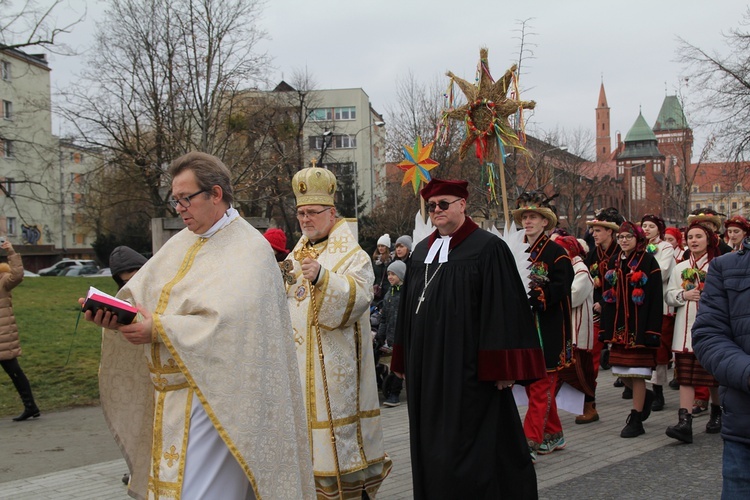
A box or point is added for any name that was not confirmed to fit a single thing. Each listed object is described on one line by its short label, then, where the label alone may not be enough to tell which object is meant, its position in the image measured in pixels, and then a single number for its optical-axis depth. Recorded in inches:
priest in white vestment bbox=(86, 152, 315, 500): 135.5
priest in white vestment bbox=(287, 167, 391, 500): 205.5
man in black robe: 183.6
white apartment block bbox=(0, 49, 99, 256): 879.1
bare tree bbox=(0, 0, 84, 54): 660.7
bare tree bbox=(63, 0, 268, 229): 1045.2
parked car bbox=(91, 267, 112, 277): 1593.0
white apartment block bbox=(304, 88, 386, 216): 2461.6
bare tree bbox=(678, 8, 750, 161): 866.1
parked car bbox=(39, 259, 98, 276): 1739.7
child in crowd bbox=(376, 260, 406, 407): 366.6
